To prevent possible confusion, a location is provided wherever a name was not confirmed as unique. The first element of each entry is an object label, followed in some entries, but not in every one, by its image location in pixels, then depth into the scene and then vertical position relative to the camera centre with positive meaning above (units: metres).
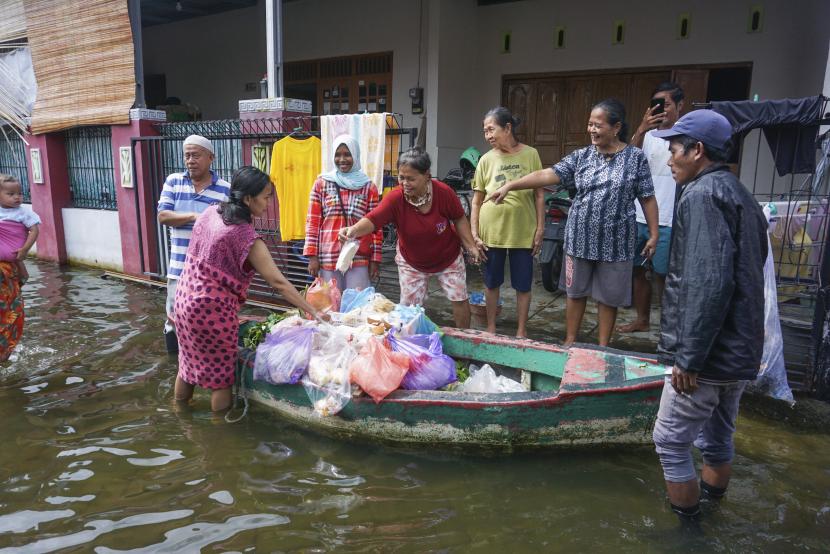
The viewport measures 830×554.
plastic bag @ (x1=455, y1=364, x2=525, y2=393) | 3.82 -1.38
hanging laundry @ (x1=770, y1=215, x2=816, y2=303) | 4.23 -0.58
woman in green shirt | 4.70 -0.35
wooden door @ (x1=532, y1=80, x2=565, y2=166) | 8.82 +0.74
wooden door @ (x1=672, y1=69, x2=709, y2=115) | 7.79 +1.17
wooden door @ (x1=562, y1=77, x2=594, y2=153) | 8.59 +0.86
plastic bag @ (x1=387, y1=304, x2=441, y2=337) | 3.97 -1.03
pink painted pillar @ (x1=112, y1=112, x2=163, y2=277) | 7.95 -0.60
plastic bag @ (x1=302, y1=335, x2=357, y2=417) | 3.56 -1.28
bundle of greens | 4.40 -1.25
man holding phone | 4.57 +0.10
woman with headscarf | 4.80 -0.37
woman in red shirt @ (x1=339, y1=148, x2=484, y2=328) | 4.32 -0.47
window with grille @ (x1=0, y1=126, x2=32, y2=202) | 10.21 +0.08
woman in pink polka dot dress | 3.58 -0.67
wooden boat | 3.15 -1.34
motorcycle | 6.43 -0.66
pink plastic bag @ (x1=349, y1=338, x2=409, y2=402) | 3.44 -1.18
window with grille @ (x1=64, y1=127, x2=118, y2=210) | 8.84 -0.07
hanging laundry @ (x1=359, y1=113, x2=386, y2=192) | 6.01 +0.24
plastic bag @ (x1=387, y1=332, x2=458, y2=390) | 3.66 -1.23
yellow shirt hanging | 6.29 -0.11
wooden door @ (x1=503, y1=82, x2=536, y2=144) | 9.05 +1.02
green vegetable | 4.03 -1.39
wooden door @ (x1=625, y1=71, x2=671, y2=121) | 8.15 +1.07
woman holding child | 4.69 -0.71
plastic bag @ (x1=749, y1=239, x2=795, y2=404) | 3.76 -1.13
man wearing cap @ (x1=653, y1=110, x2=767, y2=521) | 2.30 -0.46
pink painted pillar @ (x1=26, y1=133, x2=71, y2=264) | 9.31 -0.47
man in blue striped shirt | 4.36 -0.24
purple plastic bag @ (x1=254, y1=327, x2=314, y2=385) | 3.77 -1.22
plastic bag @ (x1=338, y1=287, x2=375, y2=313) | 4.37 -0.97
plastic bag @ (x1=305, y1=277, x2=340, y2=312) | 4.25 -0.93
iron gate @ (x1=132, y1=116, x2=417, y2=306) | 6.65 +0.00
